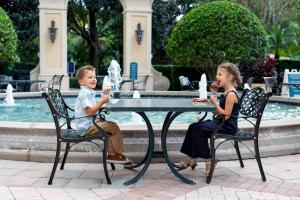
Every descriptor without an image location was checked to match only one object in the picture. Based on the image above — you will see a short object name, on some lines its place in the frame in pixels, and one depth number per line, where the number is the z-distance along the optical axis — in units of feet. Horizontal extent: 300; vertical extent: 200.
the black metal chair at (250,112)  15.55
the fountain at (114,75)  52.95
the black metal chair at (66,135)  15.25
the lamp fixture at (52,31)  63.95
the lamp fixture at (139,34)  66.49
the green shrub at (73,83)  84.52
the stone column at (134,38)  66.74
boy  15.87
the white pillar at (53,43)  64.28
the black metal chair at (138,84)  59.98
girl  15.84
